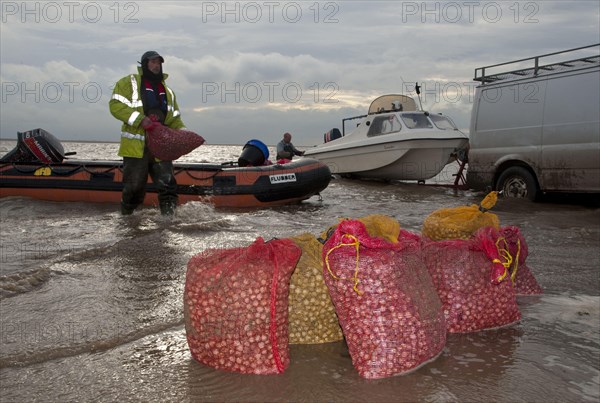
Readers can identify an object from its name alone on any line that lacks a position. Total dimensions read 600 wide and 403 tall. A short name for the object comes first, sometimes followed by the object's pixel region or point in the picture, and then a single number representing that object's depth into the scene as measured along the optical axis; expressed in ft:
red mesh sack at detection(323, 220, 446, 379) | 7.48
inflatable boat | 31.42
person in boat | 48.52
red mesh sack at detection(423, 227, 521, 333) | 9.14
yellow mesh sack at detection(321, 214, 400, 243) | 8.25
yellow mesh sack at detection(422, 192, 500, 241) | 10.85
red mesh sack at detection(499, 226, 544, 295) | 10.27
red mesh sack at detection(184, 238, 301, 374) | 7.55
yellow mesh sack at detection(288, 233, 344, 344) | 8.45
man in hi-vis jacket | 21.40
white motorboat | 44.47
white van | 26.71
